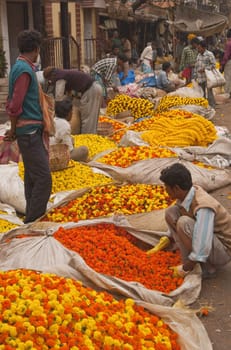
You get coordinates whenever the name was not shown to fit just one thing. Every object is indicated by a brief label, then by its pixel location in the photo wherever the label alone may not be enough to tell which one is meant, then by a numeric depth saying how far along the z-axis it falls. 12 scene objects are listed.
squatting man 4.10
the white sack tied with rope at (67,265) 3.84
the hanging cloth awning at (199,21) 28.67
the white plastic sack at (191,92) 11.98
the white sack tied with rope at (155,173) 6.55
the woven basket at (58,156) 6.17
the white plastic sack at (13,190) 6.04
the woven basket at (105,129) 9.20
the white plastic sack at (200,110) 10.61
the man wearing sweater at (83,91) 8.34
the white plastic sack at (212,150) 7.60
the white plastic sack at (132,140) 8.05
